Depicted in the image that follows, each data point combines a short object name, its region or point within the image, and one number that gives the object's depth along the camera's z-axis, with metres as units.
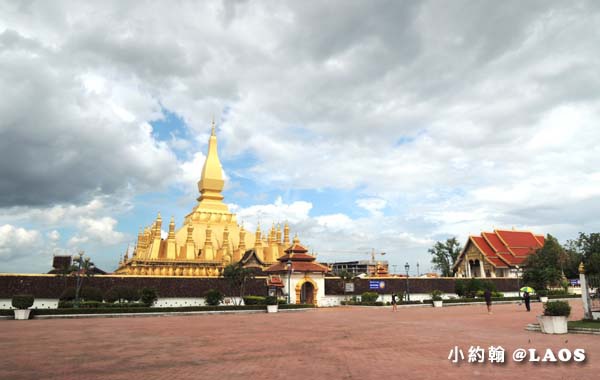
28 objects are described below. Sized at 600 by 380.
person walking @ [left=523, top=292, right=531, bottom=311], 26.84
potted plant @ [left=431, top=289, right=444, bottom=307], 35.72
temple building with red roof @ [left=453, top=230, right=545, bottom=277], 53.75
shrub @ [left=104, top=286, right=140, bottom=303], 29.06
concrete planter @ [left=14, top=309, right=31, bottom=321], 23.69
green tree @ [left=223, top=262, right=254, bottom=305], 32.09
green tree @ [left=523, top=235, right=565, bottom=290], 43.75
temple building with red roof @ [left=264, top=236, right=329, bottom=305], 35.06
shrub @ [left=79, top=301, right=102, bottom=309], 27.52
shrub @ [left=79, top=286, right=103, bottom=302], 29.03
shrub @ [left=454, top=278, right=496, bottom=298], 42.81
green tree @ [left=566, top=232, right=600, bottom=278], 17.40
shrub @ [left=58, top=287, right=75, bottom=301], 28.80
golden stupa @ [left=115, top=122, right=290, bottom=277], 41.16
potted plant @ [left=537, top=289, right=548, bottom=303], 39.72
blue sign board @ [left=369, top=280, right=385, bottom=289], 40.94
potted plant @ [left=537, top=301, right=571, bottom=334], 14.74
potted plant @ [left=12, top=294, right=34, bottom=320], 23.77
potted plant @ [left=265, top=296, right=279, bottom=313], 29.39
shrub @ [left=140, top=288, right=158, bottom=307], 29.17
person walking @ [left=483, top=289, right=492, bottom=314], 26.11
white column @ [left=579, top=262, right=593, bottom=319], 17.64
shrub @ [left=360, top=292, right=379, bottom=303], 38.03
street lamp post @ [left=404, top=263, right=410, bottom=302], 38.12
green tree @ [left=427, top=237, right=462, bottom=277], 66.00
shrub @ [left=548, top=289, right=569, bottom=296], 44.36
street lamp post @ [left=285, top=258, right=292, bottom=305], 34.47
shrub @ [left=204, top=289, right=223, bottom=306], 30.27
